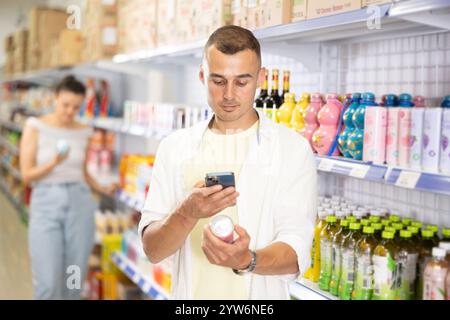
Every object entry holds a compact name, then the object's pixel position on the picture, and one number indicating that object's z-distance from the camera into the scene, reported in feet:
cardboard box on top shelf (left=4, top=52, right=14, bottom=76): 29.01
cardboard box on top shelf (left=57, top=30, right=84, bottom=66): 16.62
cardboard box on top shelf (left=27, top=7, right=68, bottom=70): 21.31
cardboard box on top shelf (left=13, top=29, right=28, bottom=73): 25.72
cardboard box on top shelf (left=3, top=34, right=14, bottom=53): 28.53
